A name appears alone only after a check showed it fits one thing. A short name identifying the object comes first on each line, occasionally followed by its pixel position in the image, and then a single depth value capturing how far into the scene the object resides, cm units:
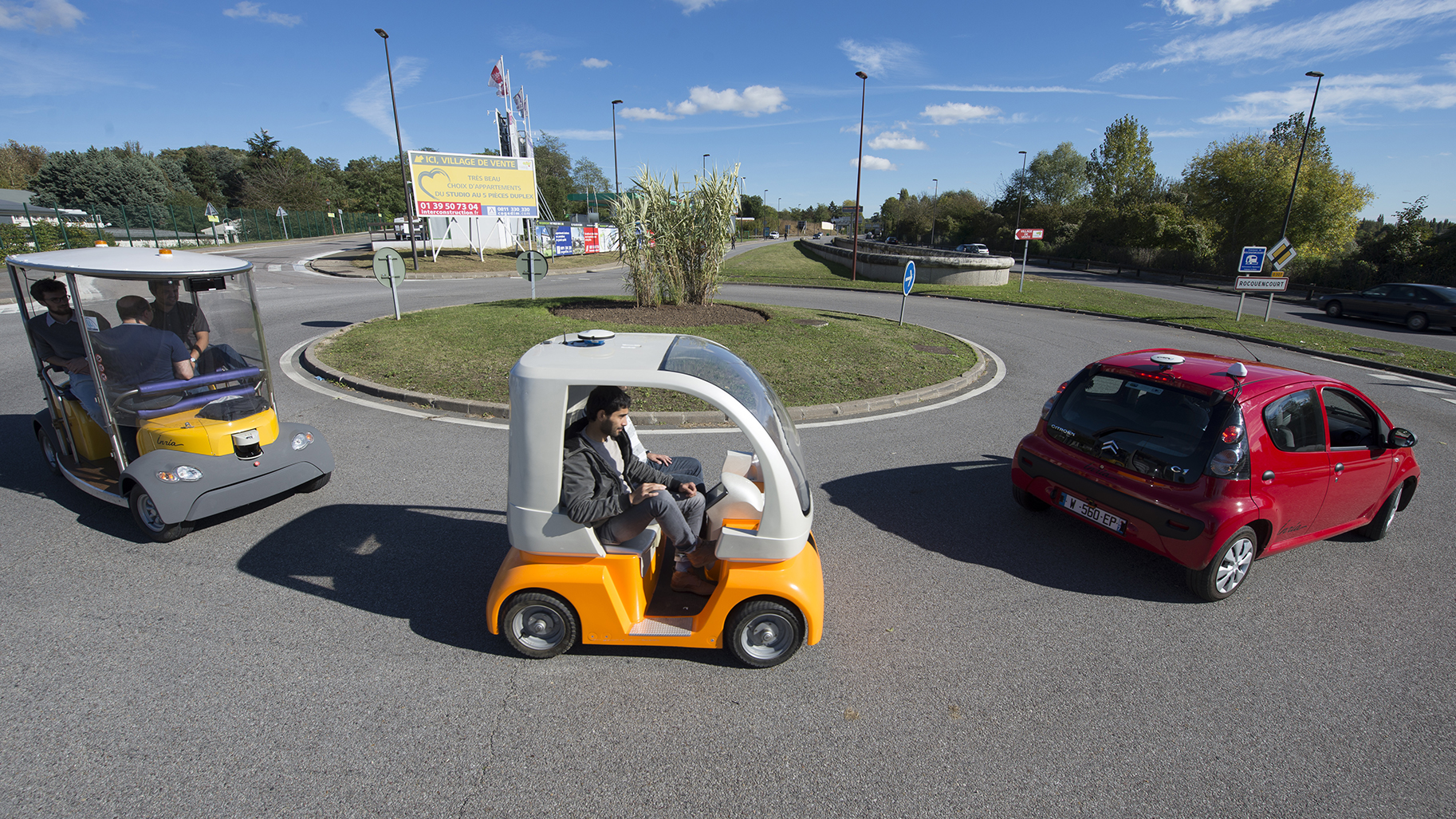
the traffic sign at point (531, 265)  1420
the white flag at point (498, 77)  2906
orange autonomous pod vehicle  321
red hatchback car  392
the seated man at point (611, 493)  327
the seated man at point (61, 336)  497
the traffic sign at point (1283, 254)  1594
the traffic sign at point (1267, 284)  1525
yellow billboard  2341
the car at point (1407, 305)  1773
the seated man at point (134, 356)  453
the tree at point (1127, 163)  4947
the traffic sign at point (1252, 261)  1545
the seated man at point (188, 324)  489
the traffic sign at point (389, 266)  1224
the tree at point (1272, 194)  3341
